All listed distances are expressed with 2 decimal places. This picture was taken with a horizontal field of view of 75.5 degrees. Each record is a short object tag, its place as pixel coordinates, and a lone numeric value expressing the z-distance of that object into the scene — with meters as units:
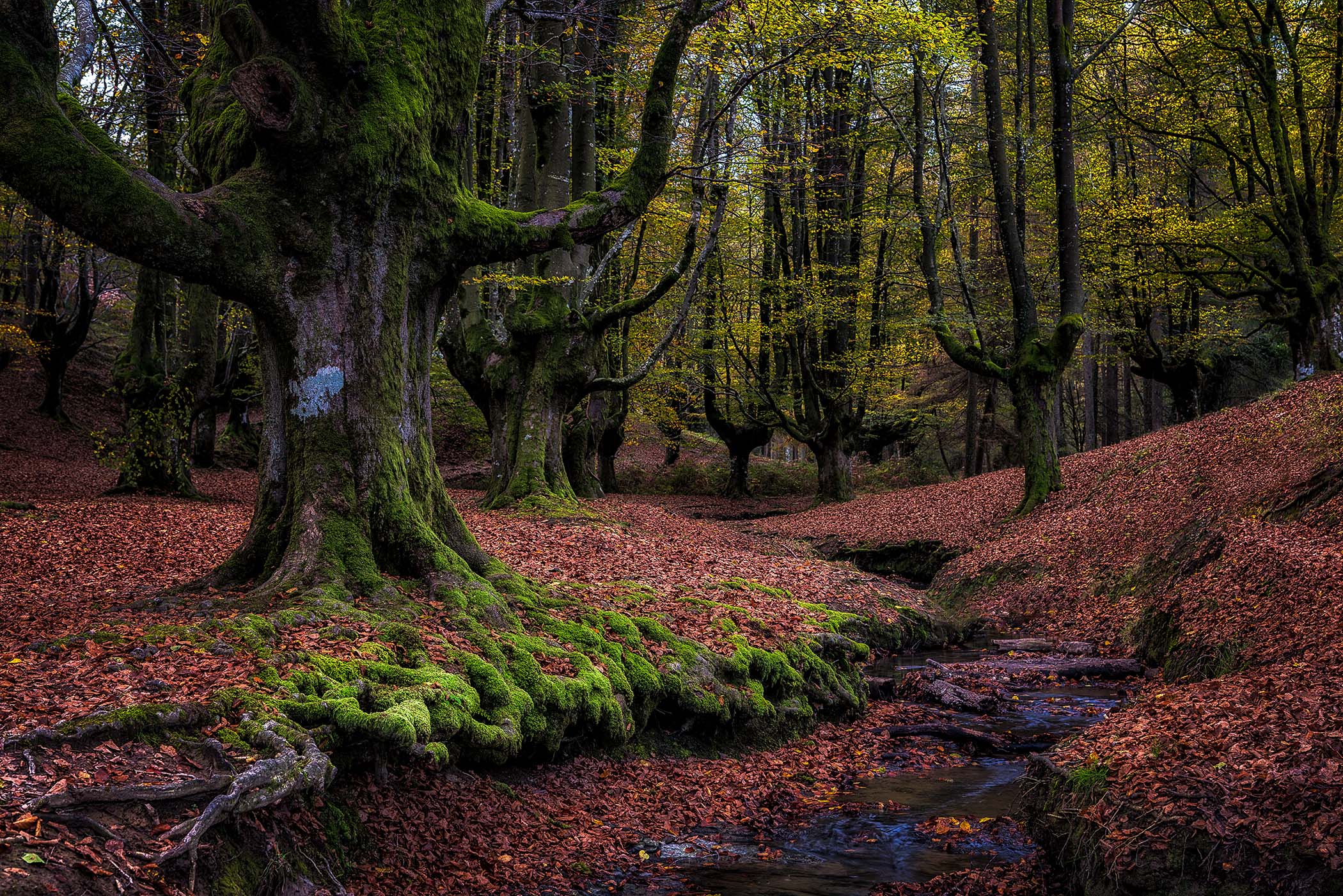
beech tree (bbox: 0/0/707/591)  6.15
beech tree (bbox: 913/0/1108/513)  16.19
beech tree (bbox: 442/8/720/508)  16.14
